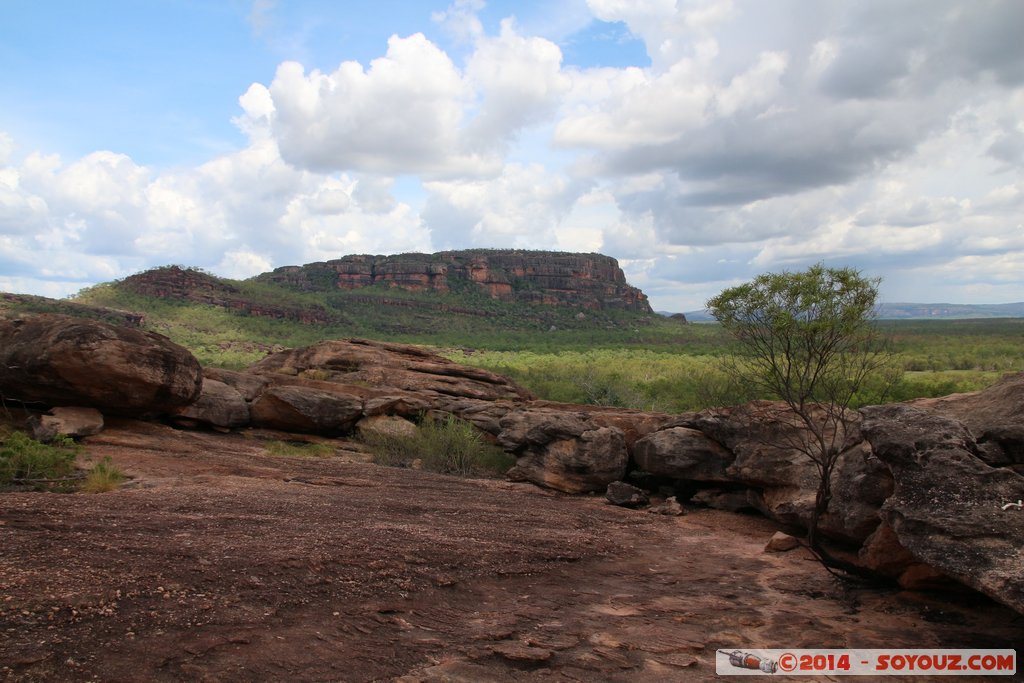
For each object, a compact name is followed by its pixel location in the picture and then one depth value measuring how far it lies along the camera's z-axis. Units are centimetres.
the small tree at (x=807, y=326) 1136
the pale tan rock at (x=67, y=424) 1342
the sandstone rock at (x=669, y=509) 1423
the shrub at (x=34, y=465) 975
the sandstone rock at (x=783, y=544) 1120
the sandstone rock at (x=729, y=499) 1376
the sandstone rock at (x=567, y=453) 1579
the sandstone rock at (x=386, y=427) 1955
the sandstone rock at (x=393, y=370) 2375
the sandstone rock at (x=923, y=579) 771
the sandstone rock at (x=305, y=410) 1925
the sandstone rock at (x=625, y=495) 1476
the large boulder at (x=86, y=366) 1398
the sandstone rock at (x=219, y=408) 1806
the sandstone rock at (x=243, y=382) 2027
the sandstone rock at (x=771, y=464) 914
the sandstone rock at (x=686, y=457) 1459
